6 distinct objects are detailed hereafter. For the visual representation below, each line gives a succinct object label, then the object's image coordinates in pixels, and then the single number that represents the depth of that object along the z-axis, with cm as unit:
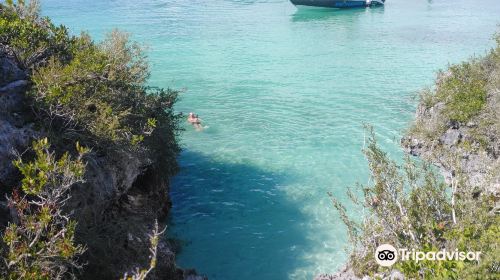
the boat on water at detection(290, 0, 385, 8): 7669
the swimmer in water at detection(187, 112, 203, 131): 2631
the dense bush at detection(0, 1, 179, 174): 1202
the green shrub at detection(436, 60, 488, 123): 2038
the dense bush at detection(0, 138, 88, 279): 720
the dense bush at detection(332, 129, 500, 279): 835
